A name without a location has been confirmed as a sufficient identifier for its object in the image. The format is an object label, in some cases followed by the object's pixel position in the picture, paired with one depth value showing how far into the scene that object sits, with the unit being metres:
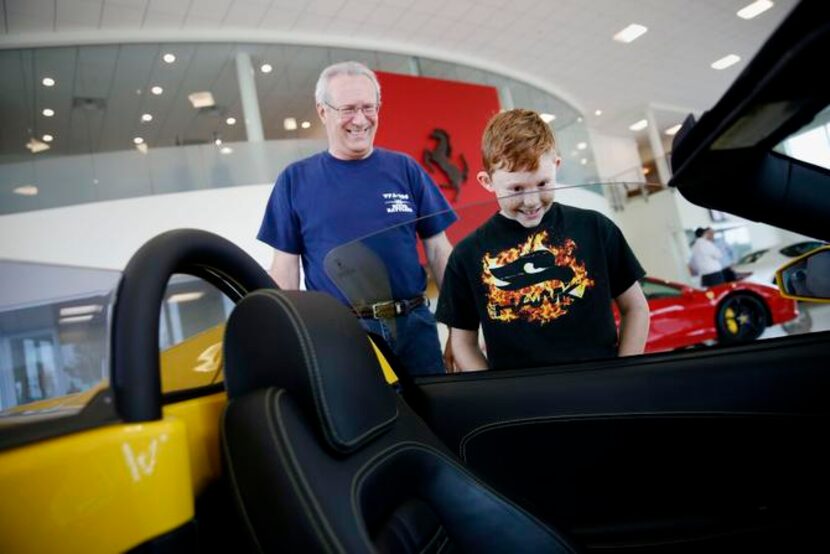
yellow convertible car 0.51
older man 1.74
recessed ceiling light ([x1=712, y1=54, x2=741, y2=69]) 10.64
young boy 1.07
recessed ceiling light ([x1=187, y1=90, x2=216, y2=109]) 7.43
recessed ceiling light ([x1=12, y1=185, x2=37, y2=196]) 5.96
